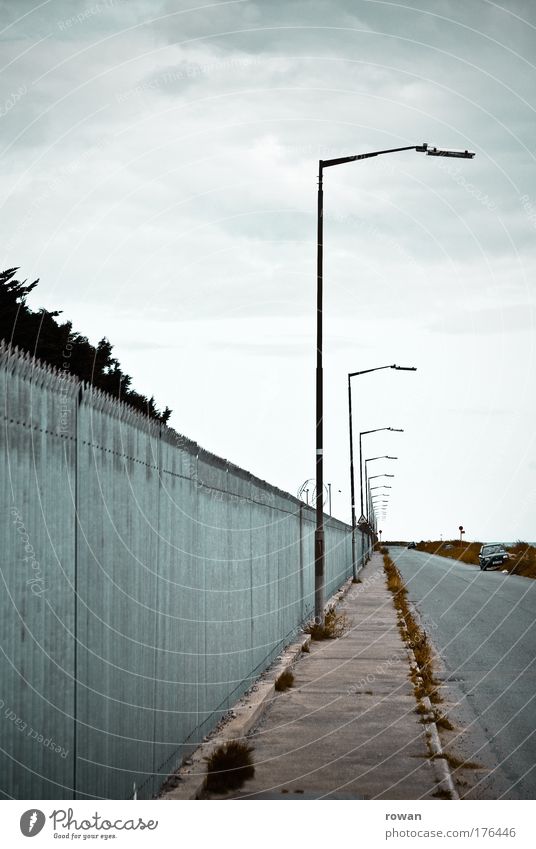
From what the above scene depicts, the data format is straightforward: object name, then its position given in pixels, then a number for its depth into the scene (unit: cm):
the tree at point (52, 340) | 2423
